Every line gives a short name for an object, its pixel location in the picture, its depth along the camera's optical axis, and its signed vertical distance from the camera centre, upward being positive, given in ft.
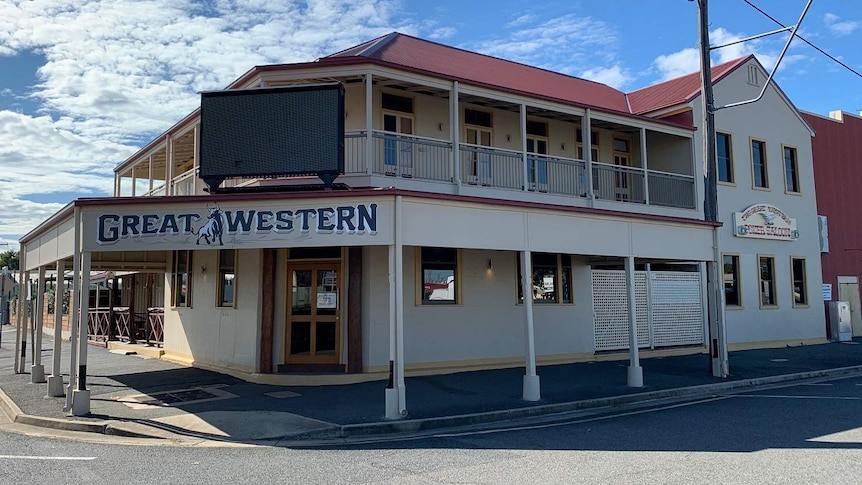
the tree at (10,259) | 275.59 +20.59
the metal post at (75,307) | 33.47 +0.00
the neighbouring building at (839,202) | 77.46 +11.22
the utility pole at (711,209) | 46.24 +6.64
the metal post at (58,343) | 39.22 -2.14
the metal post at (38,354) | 45.32 -3.30
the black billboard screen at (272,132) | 38.06 +10.08
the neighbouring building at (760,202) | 66.23 +10.00
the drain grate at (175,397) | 36.45 -5.29
